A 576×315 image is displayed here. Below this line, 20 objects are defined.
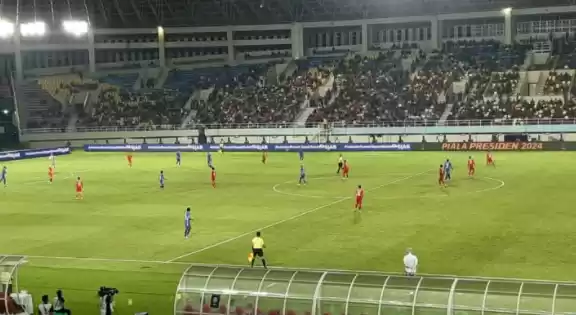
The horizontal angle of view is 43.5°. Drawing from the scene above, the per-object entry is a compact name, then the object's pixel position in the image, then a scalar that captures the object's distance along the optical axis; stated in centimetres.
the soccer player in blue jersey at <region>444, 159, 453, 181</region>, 4606
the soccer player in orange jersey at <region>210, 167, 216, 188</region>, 4762
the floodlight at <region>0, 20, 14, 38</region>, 7731
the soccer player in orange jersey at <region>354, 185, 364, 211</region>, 3491
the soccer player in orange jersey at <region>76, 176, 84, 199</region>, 4317
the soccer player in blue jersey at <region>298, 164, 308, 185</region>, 4758
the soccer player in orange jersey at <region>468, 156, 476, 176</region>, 4828
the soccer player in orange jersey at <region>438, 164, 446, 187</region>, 4370
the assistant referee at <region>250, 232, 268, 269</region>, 2359
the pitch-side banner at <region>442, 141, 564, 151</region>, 6956
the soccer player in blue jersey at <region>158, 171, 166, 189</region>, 4722
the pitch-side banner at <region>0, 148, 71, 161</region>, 7894
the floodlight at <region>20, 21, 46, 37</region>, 8075
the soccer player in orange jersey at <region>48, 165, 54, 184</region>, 5422
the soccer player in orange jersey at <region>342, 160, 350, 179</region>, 5007
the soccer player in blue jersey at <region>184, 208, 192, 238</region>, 2969
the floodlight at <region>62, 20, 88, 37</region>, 8113
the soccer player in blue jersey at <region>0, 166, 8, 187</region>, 5109
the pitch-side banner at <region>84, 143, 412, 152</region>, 7669
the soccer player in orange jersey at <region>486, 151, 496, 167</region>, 5606
